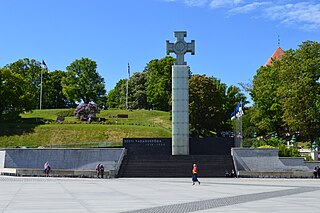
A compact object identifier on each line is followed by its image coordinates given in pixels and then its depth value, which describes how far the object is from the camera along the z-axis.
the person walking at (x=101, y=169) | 33.58
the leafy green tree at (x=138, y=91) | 109.39
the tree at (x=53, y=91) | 105.06
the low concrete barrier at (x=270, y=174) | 34.28
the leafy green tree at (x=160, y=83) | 89.62
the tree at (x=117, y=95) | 117.25
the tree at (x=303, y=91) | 49.41
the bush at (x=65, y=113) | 88.00
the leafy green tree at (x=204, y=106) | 63.75
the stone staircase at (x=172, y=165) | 35.09
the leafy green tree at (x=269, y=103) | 57.09
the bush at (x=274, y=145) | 39.40
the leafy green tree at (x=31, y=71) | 99.81
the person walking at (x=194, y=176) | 26.19
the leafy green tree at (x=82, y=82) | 97.88
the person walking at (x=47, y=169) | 34.97
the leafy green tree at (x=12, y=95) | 72.38
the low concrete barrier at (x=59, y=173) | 34.66
